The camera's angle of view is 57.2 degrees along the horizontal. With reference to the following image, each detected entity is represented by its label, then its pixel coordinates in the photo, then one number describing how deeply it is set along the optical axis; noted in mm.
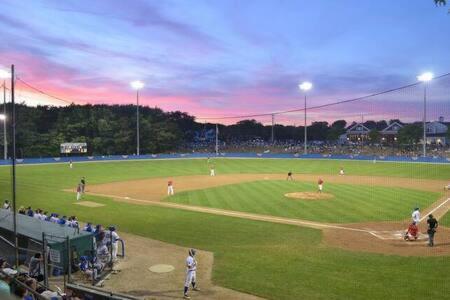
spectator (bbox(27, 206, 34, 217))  22389
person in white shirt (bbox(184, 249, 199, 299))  14067
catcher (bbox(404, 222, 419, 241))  21625
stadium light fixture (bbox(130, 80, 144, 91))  77375
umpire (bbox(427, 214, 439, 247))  19922
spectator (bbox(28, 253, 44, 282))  14398
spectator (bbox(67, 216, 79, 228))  19048
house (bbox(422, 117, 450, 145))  103488
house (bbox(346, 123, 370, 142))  129600
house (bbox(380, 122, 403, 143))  114562
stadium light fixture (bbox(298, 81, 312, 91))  74350
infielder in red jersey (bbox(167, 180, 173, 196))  38419
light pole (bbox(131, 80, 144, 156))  77375
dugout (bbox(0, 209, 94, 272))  15617
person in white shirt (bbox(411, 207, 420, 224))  21922
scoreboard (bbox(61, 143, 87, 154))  83312
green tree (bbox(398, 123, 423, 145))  96875
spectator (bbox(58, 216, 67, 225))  19869
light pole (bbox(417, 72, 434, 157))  51156
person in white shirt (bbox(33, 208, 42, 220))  21409
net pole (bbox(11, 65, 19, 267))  15075
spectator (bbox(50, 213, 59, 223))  20928
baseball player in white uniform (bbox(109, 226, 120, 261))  17091
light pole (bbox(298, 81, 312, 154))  74350
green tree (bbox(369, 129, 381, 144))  117288
